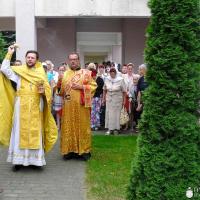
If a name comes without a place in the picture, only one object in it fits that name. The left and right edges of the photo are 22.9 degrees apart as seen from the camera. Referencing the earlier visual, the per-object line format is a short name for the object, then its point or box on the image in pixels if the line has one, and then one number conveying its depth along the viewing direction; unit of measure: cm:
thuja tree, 455
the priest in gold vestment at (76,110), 920
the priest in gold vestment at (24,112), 819
